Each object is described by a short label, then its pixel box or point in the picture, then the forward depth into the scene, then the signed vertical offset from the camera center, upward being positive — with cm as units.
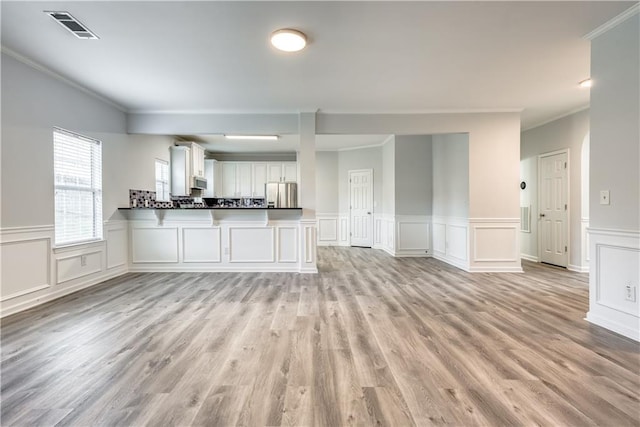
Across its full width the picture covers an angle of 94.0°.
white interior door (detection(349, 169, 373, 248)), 788 +11
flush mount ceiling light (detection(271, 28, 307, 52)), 254 +148
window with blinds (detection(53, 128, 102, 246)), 356 +30
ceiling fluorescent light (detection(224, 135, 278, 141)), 662 +163
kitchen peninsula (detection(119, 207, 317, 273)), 488 -50
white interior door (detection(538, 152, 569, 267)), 512 +1
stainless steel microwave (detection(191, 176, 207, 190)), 656 +64
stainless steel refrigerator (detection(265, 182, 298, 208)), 809 +44
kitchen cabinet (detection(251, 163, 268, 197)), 834 +90
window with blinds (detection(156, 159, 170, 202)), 577 +59
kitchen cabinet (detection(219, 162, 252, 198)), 833 +88
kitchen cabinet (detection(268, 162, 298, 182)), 837 +110
